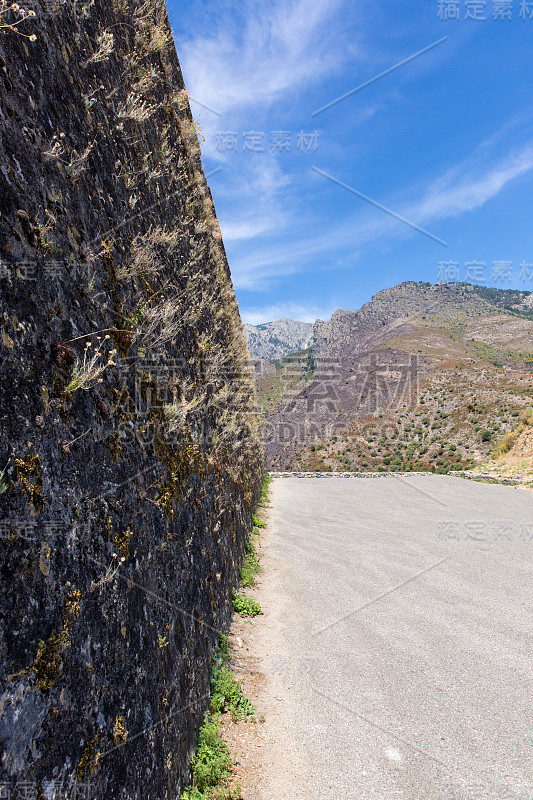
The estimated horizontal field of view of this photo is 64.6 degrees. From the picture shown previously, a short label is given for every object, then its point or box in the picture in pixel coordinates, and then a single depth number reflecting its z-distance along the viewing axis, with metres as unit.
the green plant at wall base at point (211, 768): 3.37
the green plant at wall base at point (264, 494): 18.66
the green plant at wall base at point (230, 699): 4.52
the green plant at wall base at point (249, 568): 7.96
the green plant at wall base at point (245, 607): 6.87
